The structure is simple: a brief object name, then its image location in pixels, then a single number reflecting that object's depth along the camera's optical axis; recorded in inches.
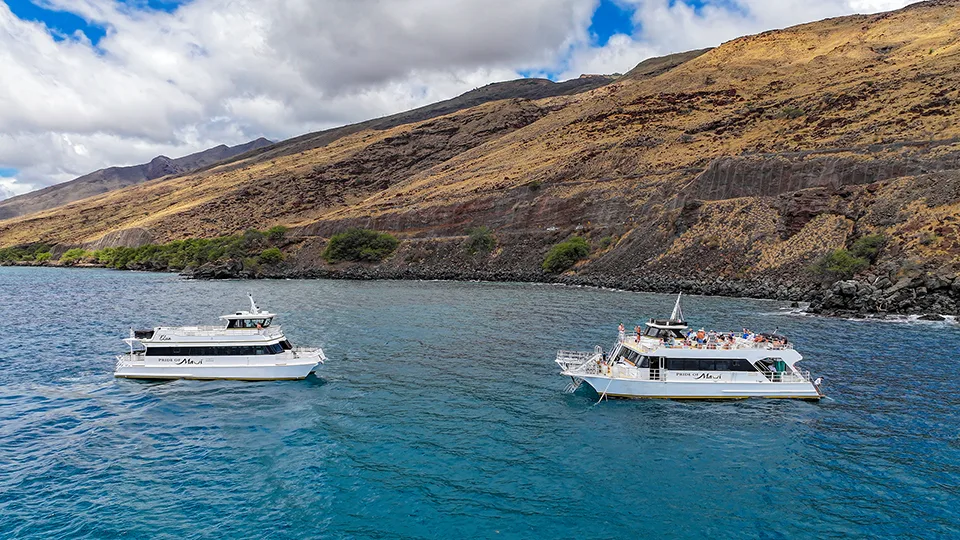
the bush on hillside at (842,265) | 2974.9
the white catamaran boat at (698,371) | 1390.3
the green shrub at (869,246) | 3056.1
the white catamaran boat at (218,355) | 1551.4
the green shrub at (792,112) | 5024.6
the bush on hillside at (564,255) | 4539.9
